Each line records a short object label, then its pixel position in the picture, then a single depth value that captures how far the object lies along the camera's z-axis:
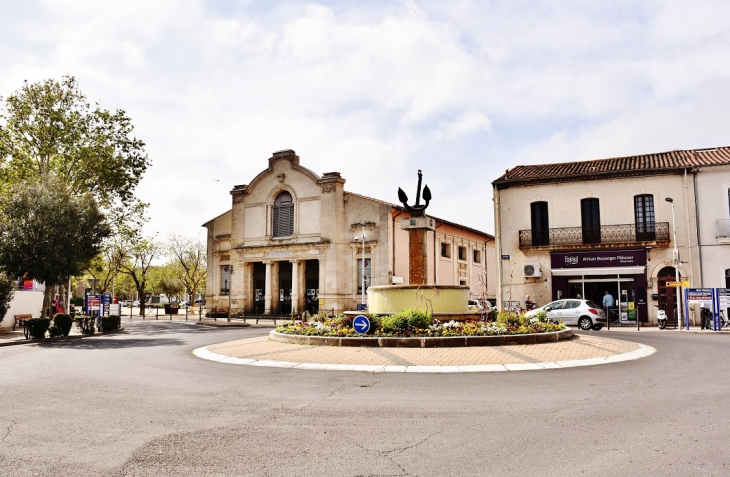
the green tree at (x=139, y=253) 51.62
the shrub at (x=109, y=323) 25.66
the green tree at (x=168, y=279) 71.06
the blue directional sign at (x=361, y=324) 15.02
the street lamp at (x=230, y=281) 36.57
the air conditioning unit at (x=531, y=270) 30.19
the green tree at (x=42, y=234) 23.69
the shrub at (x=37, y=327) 20.94
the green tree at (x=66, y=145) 30.25
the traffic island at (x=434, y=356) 11.23
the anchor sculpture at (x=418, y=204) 18.66
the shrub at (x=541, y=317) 17.20
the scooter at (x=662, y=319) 24.62
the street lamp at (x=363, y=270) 35.96
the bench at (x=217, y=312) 40.81
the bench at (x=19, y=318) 28.74
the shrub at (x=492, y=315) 17.62
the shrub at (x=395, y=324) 14.98
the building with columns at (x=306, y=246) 37.19
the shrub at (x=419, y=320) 14.94
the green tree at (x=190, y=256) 63.62
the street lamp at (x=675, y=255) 25.43
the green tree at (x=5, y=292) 22.05
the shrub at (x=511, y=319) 16.30
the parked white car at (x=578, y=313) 24.03
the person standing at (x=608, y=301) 27.66
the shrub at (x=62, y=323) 21.96
